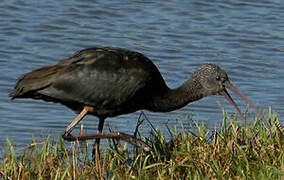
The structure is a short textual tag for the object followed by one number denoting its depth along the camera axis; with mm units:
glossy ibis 15156
